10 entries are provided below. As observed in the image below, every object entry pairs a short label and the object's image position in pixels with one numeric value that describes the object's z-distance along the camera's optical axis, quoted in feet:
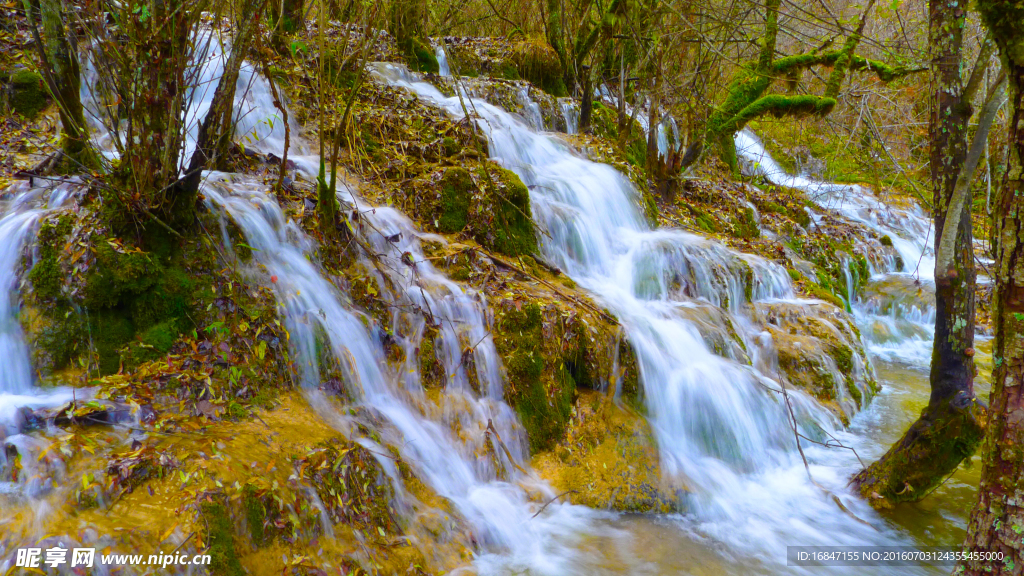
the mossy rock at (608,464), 14.66
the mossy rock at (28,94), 19.57
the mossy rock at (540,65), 38.86
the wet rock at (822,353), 21.27
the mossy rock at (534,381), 15.61
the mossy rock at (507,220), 20.42
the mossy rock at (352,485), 10.93
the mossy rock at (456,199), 20.27
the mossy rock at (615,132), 35.22
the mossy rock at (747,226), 33.71
